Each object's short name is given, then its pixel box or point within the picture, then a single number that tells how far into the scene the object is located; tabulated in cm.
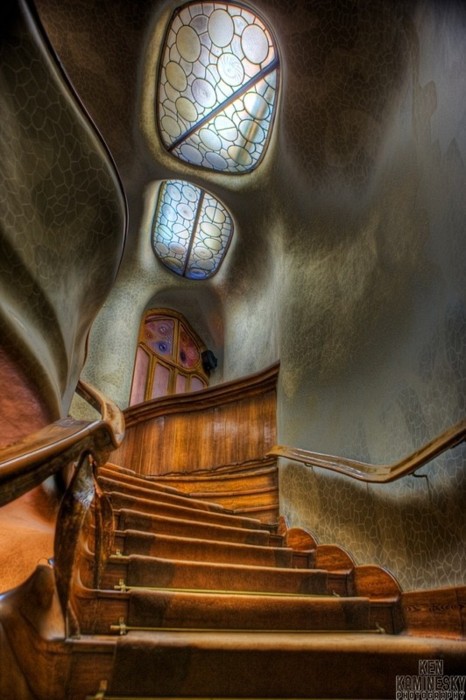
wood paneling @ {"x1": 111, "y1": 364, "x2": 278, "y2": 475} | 493
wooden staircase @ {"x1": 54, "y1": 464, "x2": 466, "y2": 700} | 124
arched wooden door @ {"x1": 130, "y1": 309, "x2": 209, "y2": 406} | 761
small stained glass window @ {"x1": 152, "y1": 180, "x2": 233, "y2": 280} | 700
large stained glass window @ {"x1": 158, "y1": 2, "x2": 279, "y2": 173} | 508
